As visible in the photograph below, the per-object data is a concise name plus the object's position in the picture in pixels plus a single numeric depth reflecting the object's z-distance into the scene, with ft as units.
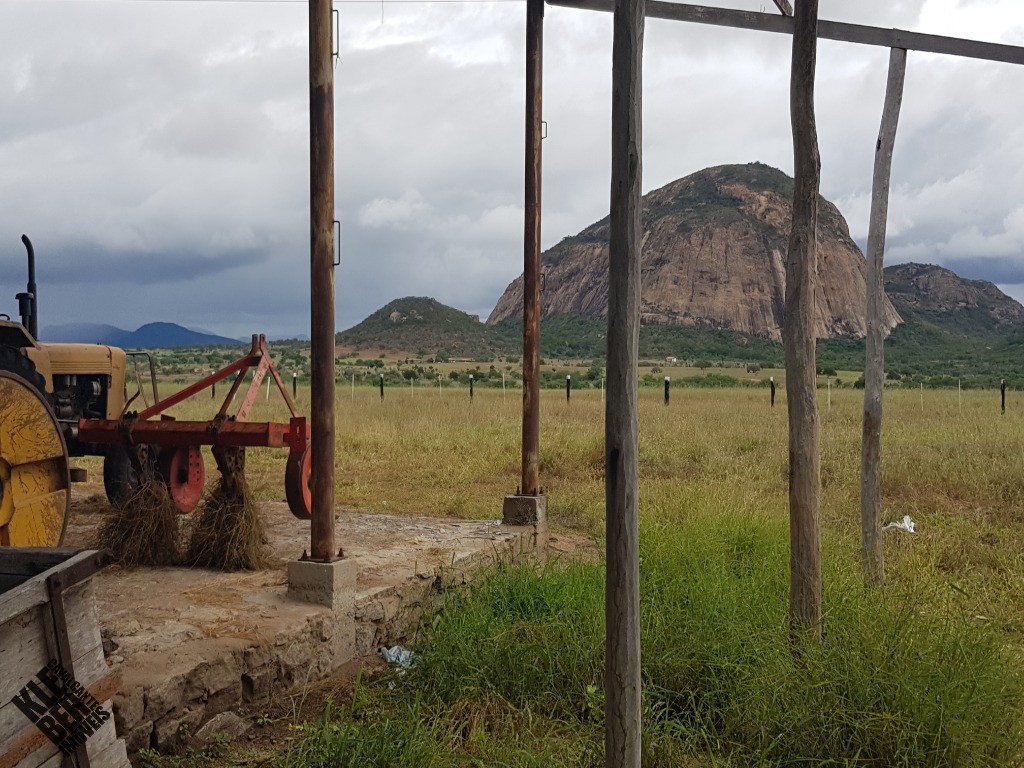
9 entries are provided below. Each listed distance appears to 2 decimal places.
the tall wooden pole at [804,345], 14.37
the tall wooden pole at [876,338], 20.65
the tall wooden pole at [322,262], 15.61
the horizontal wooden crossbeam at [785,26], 21.90
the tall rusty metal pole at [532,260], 23.54
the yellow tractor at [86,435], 16.87
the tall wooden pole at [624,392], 9.70
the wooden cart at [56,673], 7.86
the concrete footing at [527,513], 24.14
